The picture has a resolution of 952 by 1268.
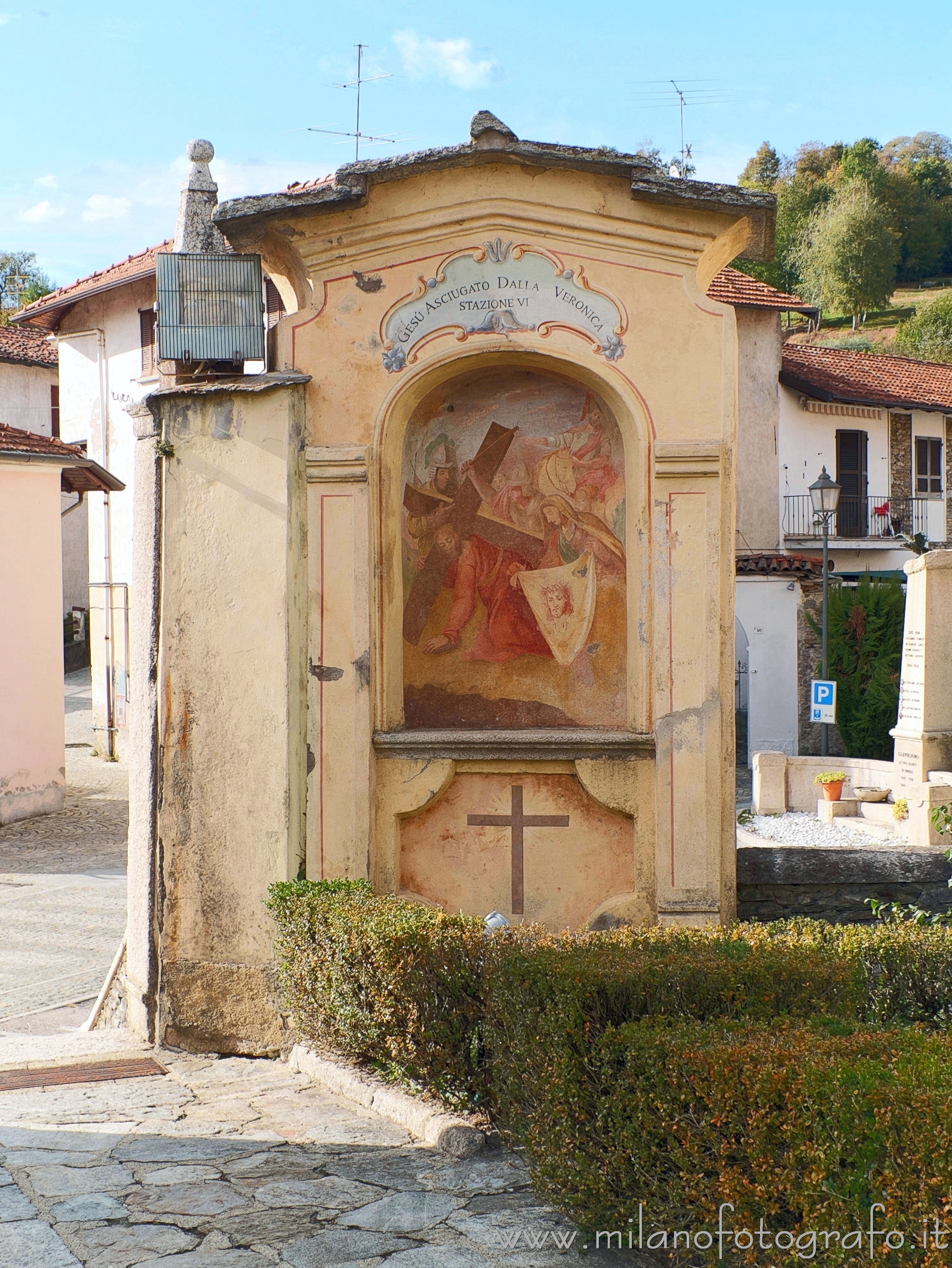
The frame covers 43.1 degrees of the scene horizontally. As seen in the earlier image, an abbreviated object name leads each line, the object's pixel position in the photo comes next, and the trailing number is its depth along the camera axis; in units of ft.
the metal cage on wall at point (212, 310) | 22.06
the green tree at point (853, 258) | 189.26
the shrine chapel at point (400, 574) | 21.24
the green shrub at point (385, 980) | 16.31
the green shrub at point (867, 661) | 66.23
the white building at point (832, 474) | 74.49
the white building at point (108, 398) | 72.38
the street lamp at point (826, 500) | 61.41
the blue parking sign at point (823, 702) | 55.42
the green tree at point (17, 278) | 166.71
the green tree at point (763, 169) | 240.53
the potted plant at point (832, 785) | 52.54
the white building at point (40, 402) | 103.19
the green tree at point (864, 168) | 211.20
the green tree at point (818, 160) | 235.61
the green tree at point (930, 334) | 157.99
